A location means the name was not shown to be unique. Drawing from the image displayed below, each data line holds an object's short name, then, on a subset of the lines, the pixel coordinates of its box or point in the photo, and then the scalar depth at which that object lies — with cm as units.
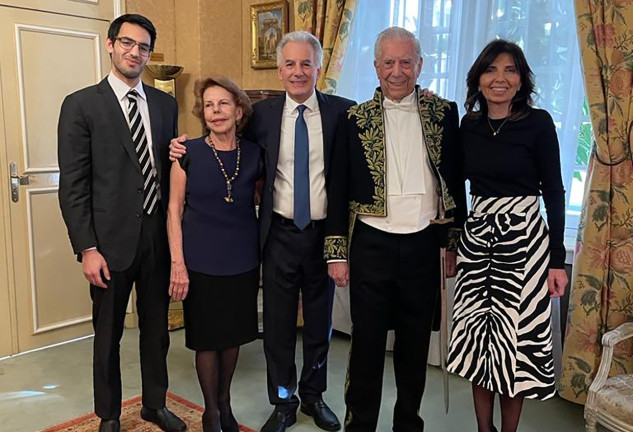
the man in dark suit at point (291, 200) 229
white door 320
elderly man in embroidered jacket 206
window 274
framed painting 376
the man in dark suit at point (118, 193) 215
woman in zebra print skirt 197
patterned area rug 249
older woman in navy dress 215
